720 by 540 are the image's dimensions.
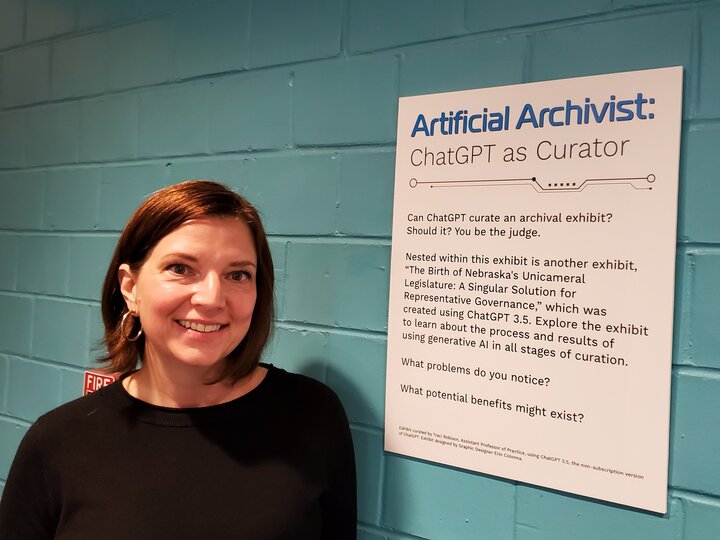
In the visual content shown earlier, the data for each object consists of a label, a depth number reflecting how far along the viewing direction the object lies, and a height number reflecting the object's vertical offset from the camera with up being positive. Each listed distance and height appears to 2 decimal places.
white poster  0.87 +0.00
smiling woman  0.94 -0.28
